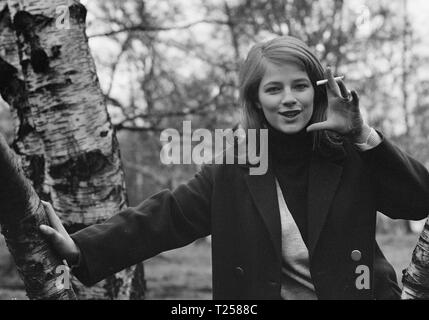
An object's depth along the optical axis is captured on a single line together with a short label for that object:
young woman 2.22
